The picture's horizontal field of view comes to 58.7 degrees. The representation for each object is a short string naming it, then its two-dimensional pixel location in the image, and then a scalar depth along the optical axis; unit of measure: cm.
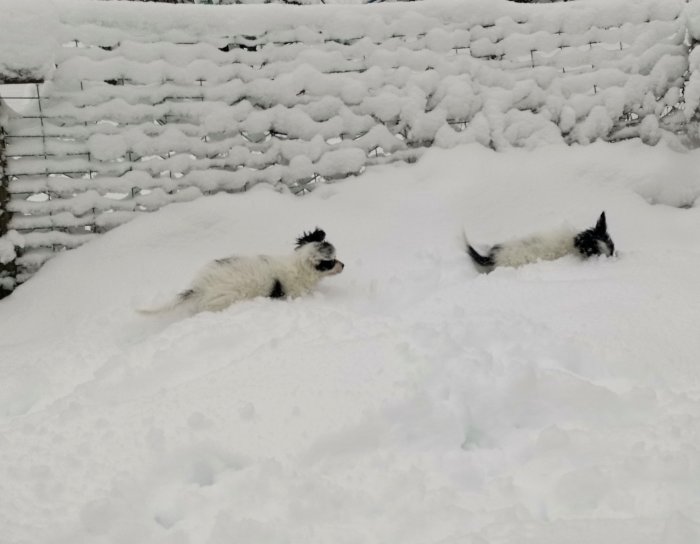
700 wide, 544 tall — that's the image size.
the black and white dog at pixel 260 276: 406
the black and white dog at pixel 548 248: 460
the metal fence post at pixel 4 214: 483
